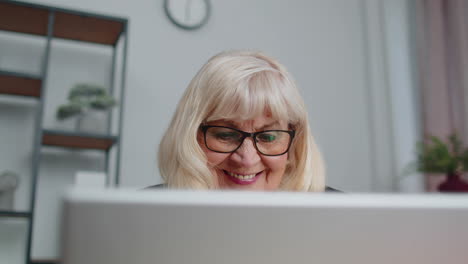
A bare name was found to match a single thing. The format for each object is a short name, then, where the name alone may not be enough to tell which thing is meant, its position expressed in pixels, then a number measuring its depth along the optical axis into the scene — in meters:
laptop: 0.30
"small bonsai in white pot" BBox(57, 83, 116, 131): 2.31
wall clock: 2.86
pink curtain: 2.77
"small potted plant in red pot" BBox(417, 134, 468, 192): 2.47
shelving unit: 2.17
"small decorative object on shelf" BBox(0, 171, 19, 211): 2.21
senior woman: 1.08
